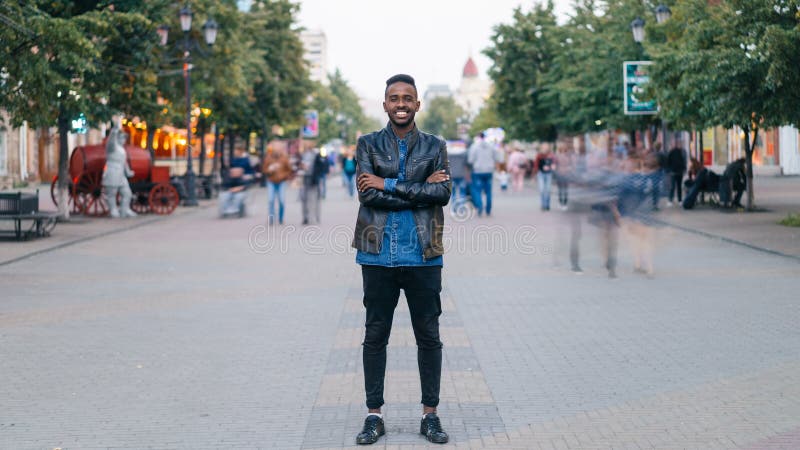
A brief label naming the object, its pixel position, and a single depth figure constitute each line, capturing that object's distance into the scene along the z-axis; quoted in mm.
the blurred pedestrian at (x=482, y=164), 26359
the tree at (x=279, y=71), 50562
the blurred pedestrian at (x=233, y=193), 26953
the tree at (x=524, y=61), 58312
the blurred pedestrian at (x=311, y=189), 25156
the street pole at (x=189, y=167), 31922
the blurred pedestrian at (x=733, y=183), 27156
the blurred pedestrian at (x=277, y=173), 24641
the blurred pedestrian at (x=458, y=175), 27016
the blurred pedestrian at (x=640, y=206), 13945
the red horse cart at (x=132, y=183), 26922
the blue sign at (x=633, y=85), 28983
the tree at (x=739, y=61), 18016
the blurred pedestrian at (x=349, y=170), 40844
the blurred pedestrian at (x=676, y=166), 30000
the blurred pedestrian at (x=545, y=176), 29516
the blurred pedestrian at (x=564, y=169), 15021
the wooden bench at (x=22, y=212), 19609
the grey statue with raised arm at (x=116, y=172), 25922
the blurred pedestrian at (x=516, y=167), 45156
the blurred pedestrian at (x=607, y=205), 14125
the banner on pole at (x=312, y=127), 87000
